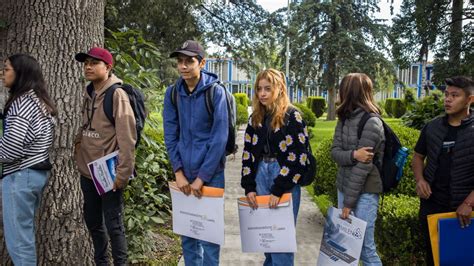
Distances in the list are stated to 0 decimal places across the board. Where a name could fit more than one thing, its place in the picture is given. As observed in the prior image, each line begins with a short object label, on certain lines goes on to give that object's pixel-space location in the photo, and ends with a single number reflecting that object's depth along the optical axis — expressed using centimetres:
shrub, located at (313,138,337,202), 621
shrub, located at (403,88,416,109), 3054
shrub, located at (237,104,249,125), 1879
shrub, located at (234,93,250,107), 3585
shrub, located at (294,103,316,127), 2028
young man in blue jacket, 328
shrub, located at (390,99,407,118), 3591
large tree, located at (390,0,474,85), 1362
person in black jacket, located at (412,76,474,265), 334
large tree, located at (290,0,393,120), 3175
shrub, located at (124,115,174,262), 466
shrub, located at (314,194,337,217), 742
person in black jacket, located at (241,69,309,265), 326
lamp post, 3015
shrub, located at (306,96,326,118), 3794
